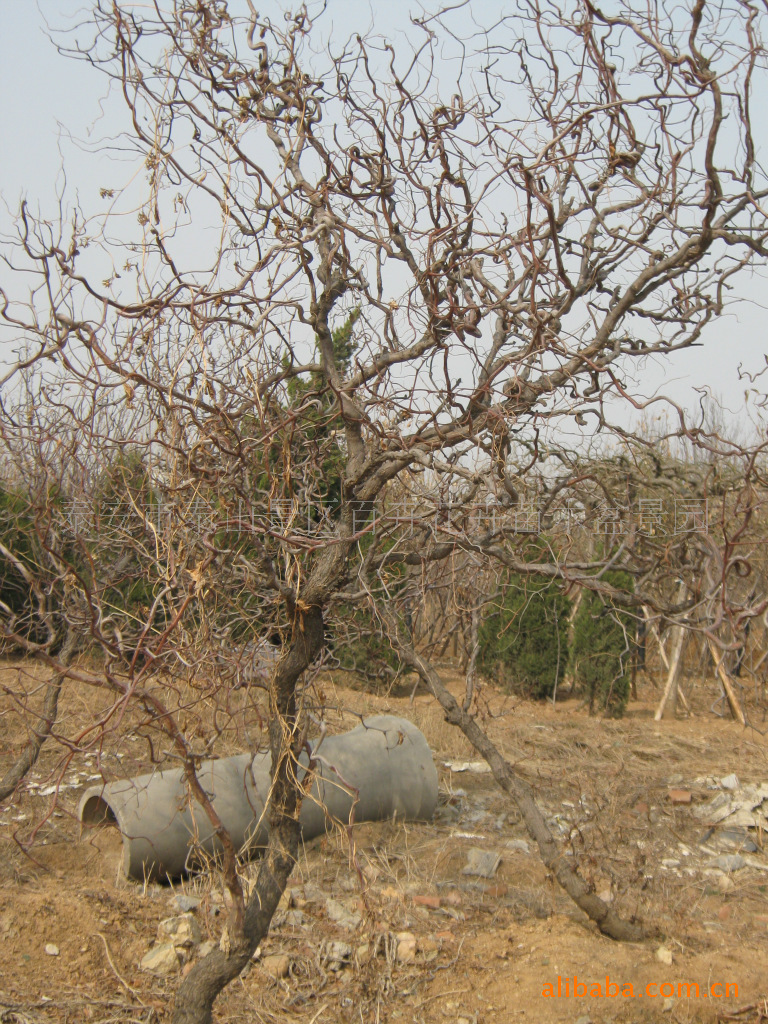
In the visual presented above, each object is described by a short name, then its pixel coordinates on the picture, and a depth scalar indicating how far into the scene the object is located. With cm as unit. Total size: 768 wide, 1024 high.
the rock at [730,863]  541
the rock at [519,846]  555
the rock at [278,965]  374
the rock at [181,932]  398
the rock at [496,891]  459
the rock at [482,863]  494
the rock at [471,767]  745
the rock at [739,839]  582
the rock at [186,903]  438
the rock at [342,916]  422
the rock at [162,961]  375
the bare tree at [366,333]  261
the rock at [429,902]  440
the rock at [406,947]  383
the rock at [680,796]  666
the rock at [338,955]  383
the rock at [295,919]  421
